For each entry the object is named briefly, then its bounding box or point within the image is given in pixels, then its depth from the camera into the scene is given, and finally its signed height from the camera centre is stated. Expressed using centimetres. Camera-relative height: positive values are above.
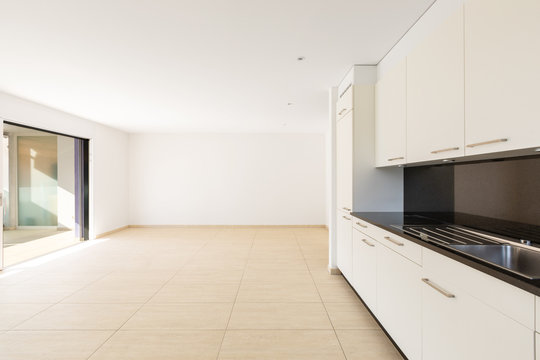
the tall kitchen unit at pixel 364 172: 304 +7
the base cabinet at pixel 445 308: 99 -66
